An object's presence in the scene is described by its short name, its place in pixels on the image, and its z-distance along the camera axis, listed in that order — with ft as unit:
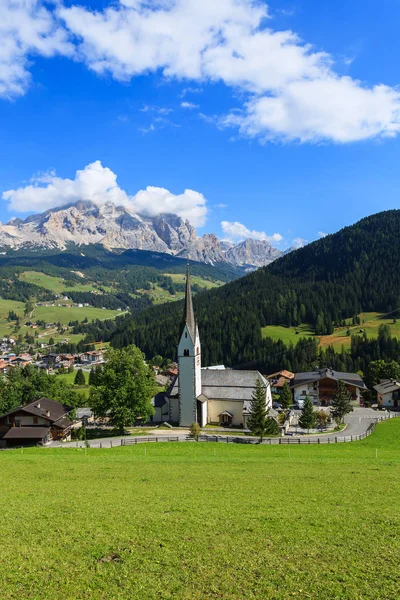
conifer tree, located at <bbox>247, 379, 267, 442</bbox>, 176.86
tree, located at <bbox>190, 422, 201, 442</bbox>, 184.65
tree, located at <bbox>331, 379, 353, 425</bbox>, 225.35
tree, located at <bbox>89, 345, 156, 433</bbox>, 193.88
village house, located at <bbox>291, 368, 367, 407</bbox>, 337.52
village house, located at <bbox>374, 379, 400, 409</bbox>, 313.73
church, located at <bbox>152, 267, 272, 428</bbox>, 236.43
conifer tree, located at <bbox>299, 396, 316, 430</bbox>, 206.80
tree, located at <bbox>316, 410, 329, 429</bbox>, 226.38
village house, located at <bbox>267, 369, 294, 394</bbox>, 394.11
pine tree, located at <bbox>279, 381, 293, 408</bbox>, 300.81
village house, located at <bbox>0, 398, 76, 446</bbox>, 192.89
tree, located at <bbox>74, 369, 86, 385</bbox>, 449.48
